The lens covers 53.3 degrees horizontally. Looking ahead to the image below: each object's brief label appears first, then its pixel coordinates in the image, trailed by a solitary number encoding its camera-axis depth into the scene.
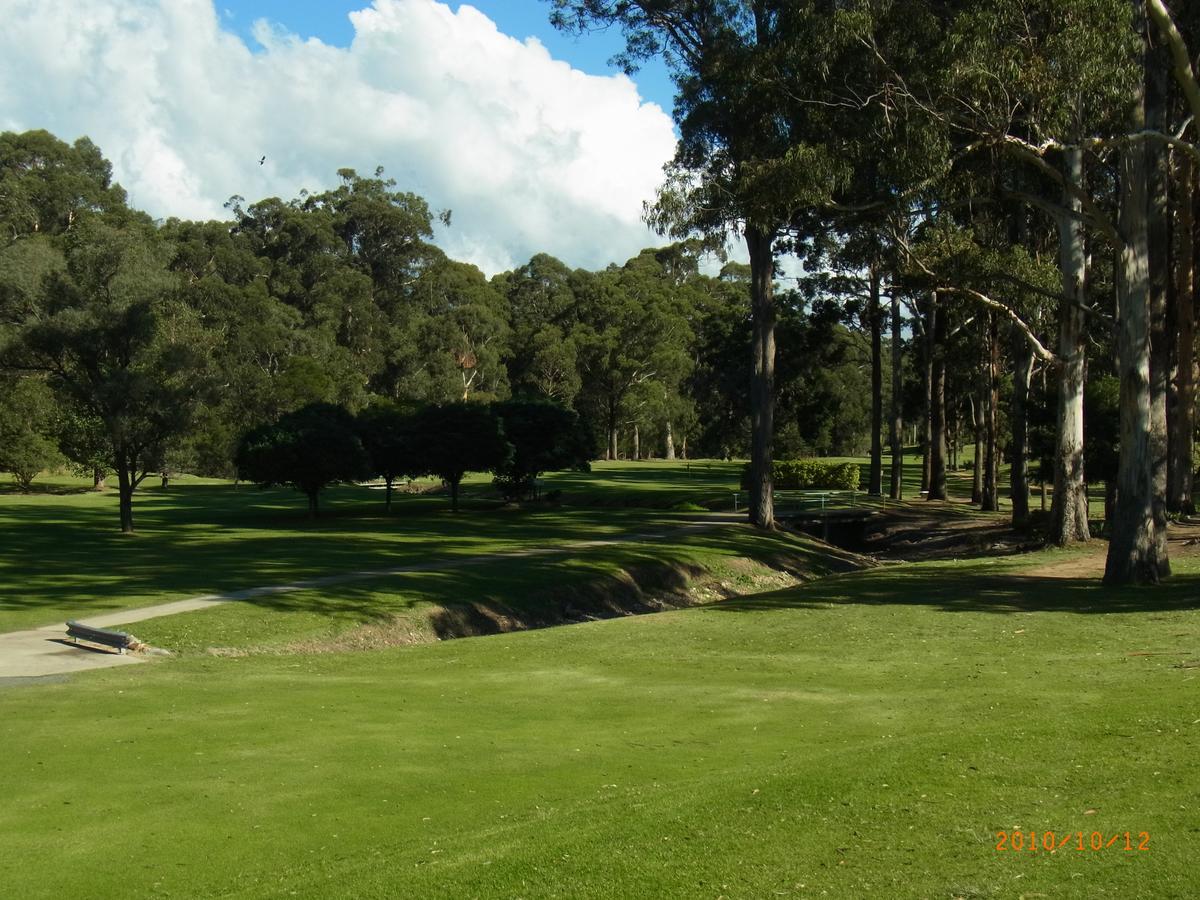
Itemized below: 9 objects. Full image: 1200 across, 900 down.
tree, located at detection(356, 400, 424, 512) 56.97
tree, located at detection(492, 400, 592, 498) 58.38
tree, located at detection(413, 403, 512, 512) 56.31
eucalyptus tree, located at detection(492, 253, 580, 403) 105.19
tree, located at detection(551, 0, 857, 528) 30.39
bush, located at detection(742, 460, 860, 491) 65.19
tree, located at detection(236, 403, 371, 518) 51.53
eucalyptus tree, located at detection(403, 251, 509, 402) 102.31
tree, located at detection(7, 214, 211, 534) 43.72
